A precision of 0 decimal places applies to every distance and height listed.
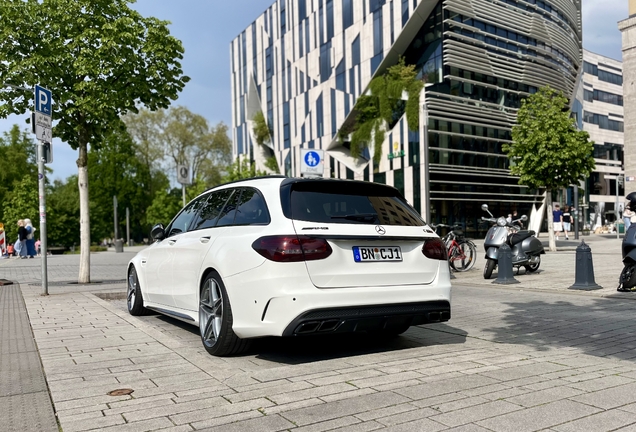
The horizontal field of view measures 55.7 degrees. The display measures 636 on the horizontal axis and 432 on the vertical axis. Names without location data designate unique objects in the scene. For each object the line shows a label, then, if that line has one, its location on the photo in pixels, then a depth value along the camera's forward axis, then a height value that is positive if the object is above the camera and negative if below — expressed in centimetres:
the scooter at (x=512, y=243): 1242 -39
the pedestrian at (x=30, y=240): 2991 -31
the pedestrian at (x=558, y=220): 3266 +21
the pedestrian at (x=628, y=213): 937 +15
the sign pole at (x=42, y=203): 1102 +56
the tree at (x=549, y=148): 2216 +283
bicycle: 1390 -58
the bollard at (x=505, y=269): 1162 -85
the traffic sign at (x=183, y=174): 1746 +165
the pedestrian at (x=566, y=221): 3297 +15
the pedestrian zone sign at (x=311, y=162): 1420 +158
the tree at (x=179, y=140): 6256 +959
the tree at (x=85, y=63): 1244 +360
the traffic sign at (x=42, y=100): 1088 +244
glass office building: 3819 +1038
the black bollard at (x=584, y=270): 1007 -79
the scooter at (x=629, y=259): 870 -54
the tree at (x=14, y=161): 5922 +744
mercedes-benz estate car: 468 -30
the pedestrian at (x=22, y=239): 2964 -24
